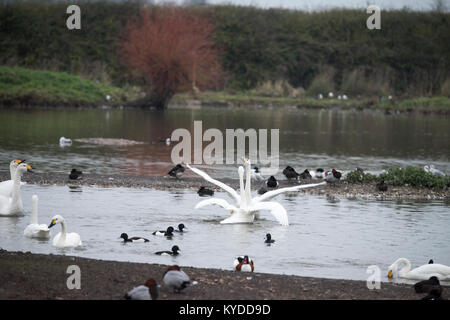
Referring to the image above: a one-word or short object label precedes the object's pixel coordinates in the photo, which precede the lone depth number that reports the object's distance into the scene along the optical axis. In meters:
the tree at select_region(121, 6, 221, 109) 52.31
